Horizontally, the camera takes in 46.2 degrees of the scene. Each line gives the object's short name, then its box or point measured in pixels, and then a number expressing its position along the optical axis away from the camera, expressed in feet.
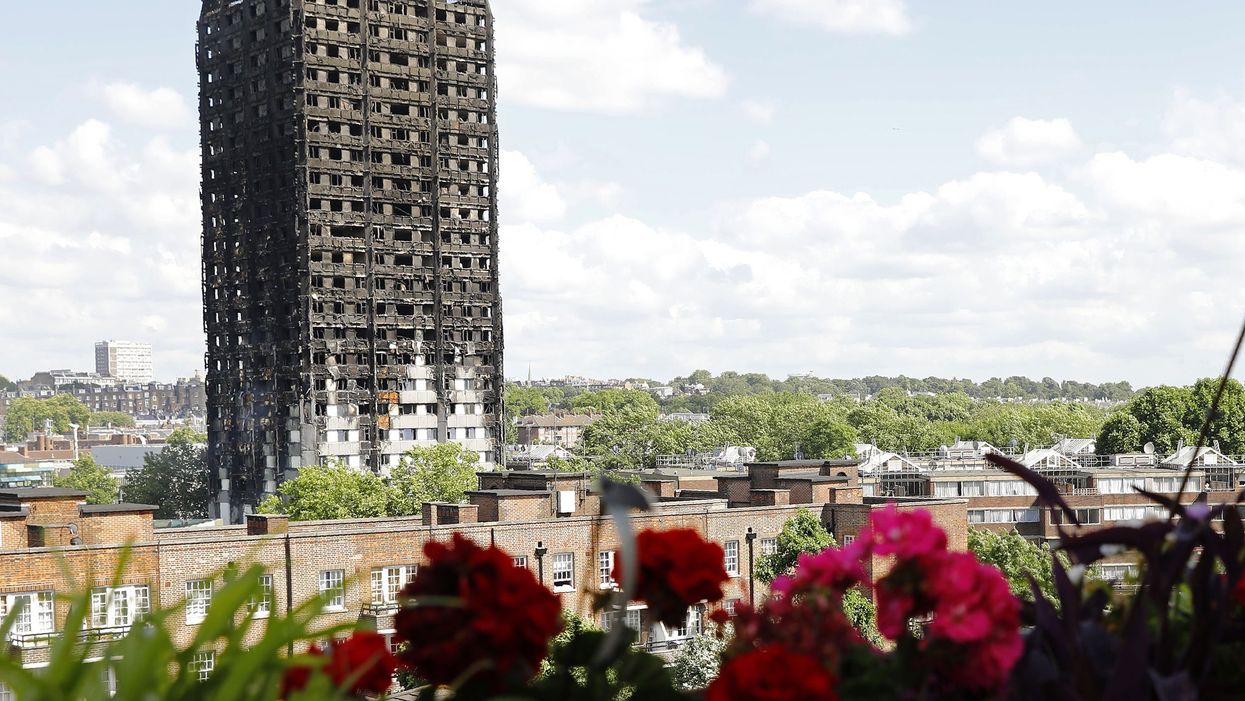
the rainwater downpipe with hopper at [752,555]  192.85
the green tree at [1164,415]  441.68
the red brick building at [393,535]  150.10
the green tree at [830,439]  547.08
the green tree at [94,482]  538.88
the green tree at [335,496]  293.64
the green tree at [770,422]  591.78
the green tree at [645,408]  558.56
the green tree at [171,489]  495.41
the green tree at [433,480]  307.37
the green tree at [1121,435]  458.50
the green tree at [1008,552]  217.56
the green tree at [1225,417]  442.50
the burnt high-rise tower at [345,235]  417.90
